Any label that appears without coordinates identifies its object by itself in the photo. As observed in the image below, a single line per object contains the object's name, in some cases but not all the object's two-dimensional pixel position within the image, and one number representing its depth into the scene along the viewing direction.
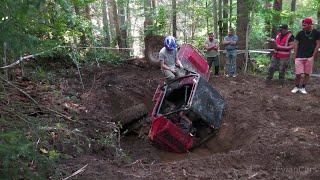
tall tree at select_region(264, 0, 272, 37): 10.57
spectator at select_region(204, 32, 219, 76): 9.75
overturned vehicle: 5.68
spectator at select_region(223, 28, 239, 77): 9.57
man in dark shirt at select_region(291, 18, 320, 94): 7.38
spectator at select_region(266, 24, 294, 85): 7.90
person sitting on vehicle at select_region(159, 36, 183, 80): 7.01
